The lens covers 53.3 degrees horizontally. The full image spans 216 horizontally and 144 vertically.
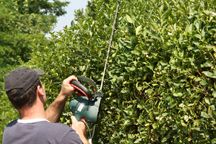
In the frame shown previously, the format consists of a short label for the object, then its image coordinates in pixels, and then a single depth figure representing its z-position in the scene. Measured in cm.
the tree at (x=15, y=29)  1272
